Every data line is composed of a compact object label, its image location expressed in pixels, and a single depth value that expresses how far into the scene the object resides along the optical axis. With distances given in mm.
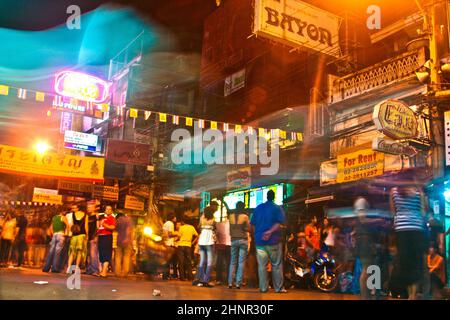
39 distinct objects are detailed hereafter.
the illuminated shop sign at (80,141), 21750
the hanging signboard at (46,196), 22930
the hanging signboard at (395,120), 10834
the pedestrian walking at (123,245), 12517
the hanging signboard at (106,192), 22281
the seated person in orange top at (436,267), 9859
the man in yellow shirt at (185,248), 12211
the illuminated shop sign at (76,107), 14539
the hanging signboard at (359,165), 13297
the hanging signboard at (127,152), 20391
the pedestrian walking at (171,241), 12453
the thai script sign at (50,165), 17312
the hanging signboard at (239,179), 20000
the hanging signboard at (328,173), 15117
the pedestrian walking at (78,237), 12477
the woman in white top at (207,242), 10156
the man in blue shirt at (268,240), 8648
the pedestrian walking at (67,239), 12719
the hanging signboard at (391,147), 11273
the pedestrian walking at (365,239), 6906
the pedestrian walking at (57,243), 12523
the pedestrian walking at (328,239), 11258
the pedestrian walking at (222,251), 11258
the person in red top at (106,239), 12172
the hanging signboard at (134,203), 23016
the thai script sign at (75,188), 21422
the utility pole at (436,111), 11555
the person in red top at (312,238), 11609
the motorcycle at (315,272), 11055
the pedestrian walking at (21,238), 14720
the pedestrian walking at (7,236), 13930
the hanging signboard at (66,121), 30308
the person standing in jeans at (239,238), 9648
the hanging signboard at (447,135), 11768
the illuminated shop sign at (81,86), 17516
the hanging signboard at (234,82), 22141
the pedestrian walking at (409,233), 6422
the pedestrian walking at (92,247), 12930
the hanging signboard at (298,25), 14703
